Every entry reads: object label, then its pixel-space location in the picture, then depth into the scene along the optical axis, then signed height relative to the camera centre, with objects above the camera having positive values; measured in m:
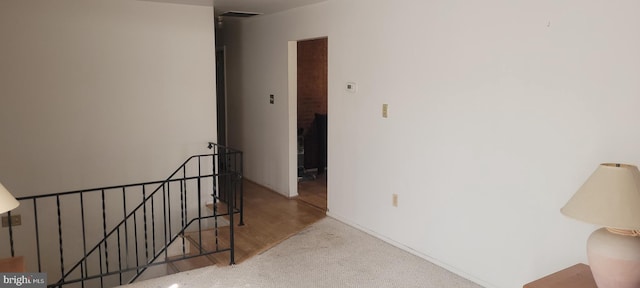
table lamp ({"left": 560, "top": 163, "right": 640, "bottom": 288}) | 2.02 -0.49
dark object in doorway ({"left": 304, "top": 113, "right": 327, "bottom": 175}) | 7.00 -0.62
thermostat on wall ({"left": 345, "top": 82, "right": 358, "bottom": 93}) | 4.62 +0.14
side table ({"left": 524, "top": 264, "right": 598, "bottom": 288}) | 2.39 -0.90
